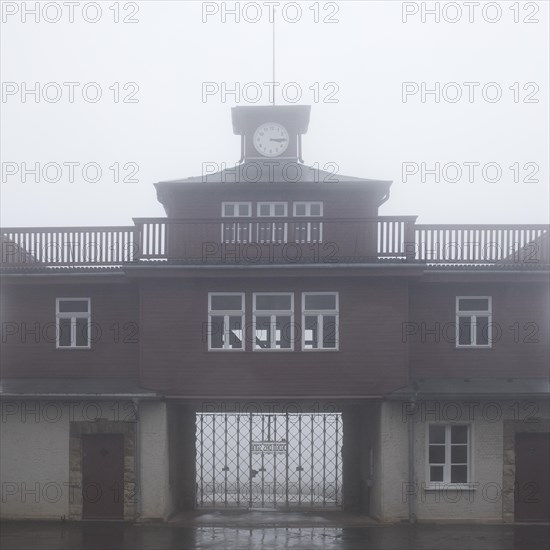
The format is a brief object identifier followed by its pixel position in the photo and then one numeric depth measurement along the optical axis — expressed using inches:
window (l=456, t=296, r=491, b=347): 883.4
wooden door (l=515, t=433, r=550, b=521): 844.0
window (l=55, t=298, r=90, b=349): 890.7
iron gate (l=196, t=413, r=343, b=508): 983.0
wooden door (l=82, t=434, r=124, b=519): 845.2
